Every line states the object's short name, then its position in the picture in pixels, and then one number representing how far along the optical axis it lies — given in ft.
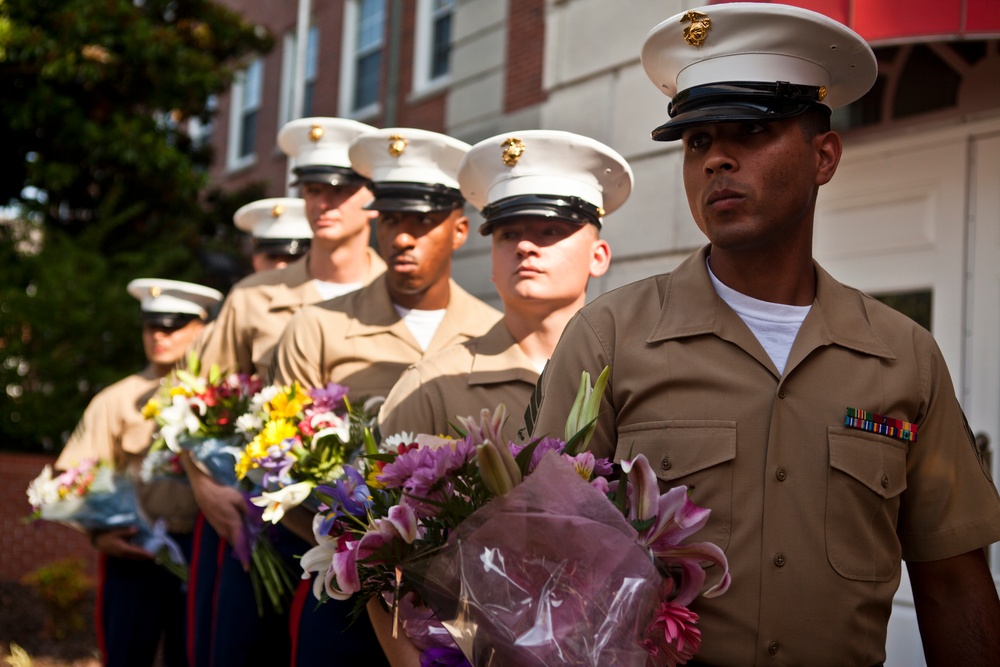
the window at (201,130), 46.70
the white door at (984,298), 19.10
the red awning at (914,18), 15.51
